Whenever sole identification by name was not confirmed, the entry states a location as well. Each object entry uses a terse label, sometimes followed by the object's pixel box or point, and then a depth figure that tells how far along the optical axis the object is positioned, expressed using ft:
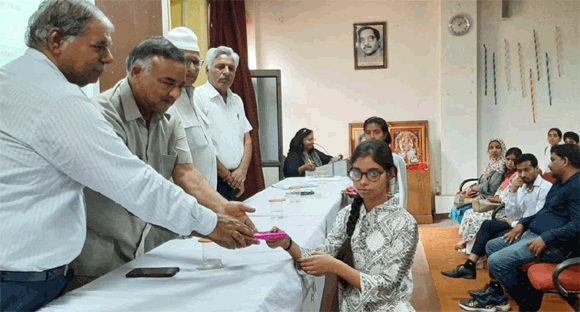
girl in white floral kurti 5.11
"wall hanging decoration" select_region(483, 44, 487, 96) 22.68
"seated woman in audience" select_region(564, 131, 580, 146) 17.66
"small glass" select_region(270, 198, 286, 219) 7.90
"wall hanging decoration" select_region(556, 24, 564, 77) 22.21
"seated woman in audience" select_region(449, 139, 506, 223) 16.72
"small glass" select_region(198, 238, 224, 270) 4.92
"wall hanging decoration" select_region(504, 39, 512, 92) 22.52
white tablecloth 3.92
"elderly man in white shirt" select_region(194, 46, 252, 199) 10.91
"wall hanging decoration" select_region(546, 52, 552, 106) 22.34
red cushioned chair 8.34
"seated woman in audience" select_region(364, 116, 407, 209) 10.59
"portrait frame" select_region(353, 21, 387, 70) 23.18
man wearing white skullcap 9.07
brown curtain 18.67
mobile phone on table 4.62
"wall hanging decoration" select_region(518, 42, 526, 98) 22.43
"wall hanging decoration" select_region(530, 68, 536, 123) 22.45
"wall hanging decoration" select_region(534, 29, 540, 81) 22.34
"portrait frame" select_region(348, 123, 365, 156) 23.16
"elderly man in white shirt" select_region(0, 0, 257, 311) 3.79
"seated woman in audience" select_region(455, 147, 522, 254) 15.11
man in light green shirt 5.20
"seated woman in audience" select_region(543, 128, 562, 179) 20.27
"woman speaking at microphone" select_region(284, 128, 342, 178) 17.85
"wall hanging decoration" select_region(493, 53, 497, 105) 22.68
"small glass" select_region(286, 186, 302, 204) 9.61
